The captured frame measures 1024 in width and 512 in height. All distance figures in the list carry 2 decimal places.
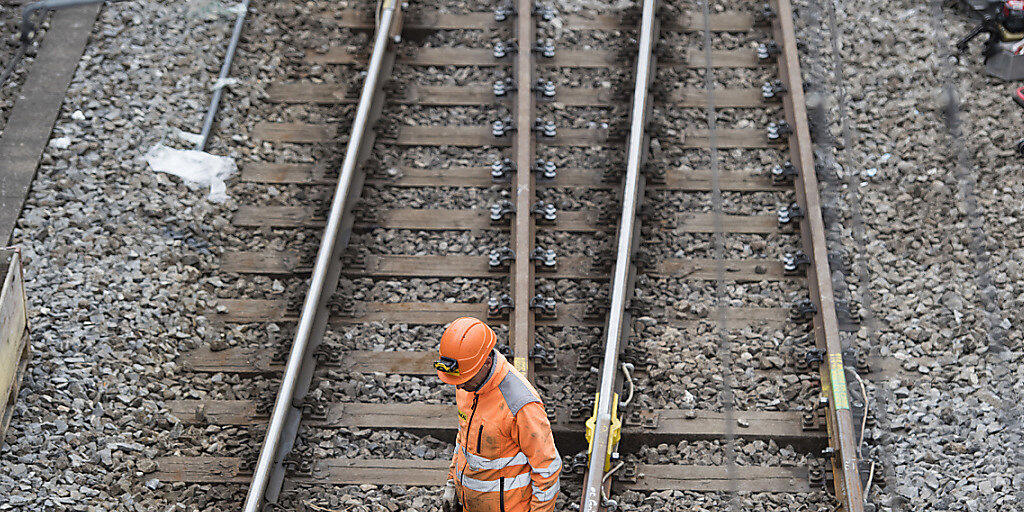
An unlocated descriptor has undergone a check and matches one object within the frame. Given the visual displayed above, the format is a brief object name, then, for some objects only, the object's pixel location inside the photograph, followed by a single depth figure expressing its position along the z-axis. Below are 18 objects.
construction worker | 11.68
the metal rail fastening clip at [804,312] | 16.84
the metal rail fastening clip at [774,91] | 20.37
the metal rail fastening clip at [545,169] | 19.08
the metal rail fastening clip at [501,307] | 16.84
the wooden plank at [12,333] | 15.63
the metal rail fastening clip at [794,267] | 17.61
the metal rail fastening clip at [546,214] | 18.33
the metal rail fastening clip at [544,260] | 17.66
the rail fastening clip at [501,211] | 18.27
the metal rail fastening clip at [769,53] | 21.20
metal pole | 20.30
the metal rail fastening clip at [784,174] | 18.92
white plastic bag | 19.58
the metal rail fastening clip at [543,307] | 16.95
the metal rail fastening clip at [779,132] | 19.61
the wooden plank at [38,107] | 19.27
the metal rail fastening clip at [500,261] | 17.59
